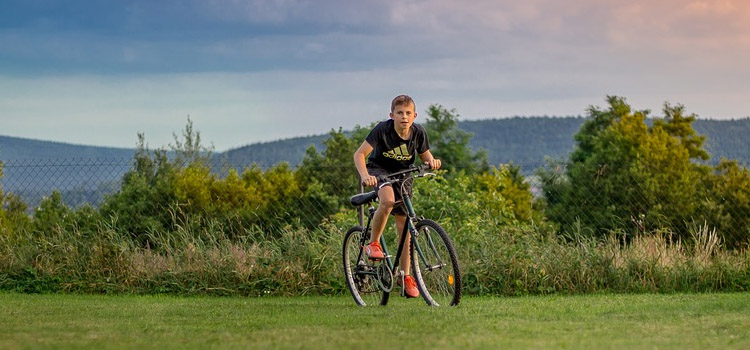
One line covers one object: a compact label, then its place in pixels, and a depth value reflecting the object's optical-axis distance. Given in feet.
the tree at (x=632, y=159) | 63.62
